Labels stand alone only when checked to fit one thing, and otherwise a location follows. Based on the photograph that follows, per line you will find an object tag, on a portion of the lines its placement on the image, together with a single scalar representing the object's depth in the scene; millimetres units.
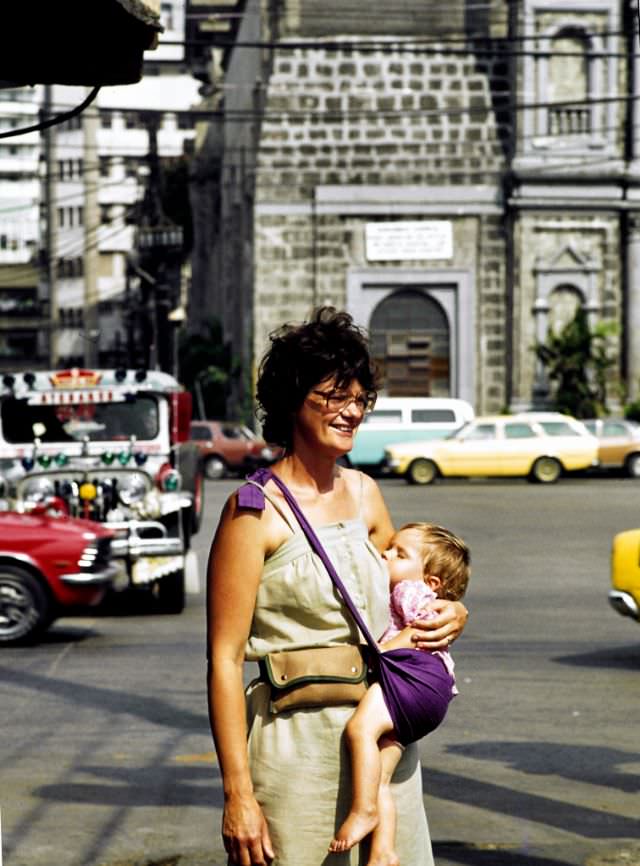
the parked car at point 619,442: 44125
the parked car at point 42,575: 15148
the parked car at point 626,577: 13773
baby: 4582
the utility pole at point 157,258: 68281
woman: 4602
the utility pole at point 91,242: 103000
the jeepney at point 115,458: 17531
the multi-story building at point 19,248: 129875
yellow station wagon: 41938
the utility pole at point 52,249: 110062
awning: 5348
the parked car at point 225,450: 46094
